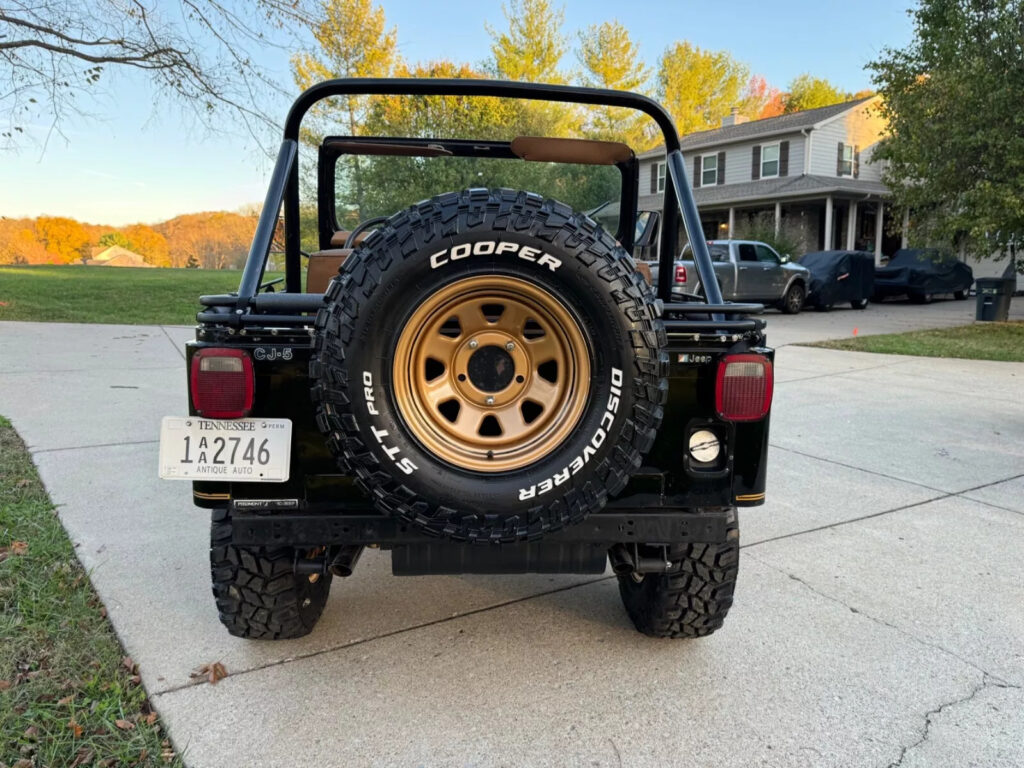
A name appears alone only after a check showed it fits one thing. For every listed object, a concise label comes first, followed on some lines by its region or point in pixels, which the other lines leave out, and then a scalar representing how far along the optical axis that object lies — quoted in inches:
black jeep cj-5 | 75.1
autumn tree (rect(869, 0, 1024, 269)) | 482.0
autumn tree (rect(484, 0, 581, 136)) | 1181.1
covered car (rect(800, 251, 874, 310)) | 729.6
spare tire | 74.5
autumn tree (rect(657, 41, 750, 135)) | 1556.3
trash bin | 582.6
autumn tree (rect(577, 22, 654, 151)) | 1333.7
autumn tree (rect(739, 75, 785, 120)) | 1857.8
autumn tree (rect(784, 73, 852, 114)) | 1839.3
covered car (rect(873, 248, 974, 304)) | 804.6
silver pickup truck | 669.3
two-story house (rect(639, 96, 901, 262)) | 1015.6
